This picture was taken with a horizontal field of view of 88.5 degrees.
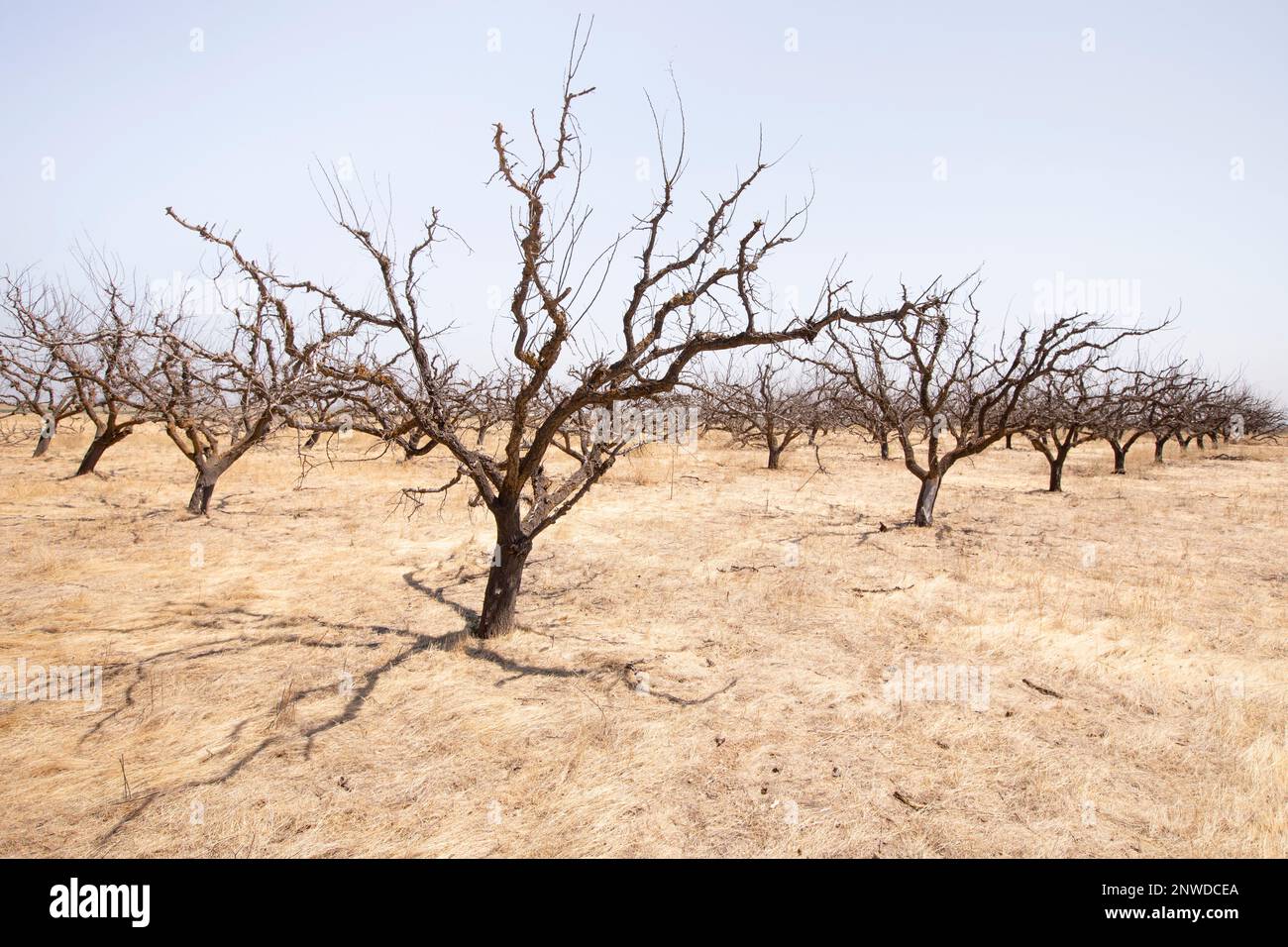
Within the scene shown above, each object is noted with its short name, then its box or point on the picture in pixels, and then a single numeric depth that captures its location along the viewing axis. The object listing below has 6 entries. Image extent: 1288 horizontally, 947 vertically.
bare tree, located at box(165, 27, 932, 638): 4.96
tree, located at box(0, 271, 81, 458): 12.46
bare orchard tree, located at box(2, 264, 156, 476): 10.30
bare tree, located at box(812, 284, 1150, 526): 10.02
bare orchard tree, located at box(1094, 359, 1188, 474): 13.95
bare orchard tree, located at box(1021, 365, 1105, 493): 12.64
